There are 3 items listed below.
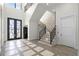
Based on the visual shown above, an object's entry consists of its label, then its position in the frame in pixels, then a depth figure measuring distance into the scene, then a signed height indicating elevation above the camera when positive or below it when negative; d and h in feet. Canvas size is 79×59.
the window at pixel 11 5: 11.24 +7.96
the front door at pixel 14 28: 12.67 +0.38
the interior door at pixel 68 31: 12.07 -0.76
